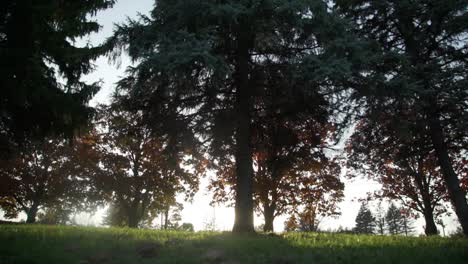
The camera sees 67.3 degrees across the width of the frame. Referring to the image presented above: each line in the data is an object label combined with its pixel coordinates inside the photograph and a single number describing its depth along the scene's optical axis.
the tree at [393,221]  109.50
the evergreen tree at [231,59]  10.30
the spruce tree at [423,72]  11.34
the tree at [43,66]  9.14
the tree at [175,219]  79.50
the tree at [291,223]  25.43
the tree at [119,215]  29.47
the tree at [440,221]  28.71
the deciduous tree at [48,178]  26.08
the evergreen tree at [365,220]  95.79
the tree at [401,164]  14.21
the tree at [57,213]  36.78
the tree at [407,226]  114.75
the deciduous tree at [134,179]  26.20
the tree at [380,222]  104.59
